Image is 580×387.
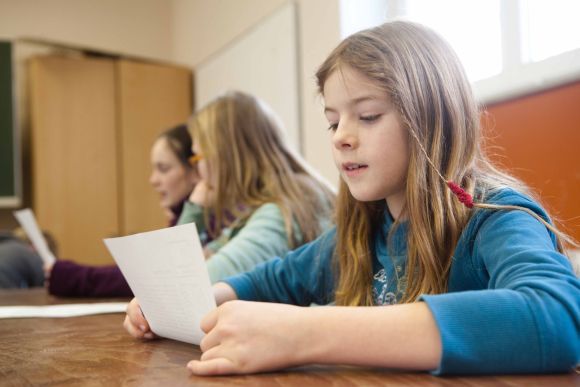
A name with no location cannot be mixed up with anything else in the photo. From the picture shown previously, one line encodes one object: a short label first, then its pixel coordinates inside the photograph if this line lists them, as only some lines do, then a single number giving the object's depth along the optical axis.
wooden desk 0.55
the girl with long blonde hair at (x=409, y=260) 0.56
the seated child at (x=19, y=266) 2.16
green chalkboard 3.64
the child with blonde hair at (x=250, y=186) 1.45
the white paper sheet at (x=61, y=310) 1.24
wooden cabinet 3.75
